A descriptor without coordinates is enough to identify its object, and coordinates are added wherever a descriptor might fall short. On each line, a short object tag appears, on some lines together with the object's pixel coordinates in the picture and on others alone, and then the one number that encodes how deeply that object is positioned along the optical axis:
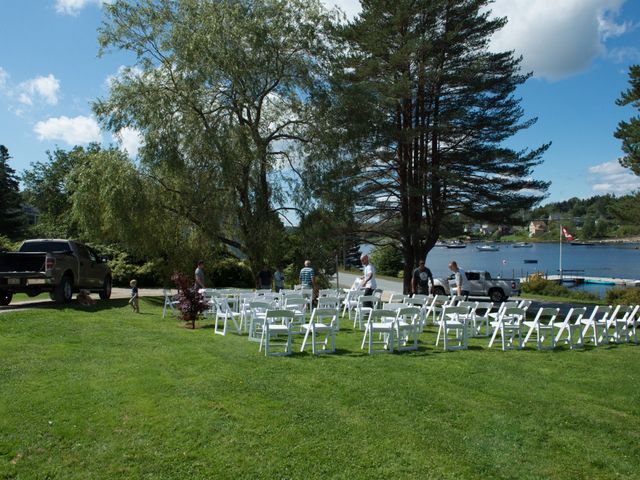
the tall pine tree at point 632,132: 23.23
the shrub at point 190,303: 12.69
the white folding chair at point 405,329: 9.74
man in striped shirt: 17.02
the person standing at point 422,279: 16.27
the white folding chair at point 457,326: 10.07
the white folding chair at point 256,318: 9.93
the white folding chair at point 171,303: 14.48
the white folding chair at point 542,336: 10.46
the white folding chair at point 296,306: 11.40
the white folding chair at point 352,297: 14.64
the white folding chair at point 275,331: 8.92
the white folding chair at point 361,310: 11.98
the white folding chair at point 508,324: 10.47
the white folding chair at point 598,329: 11.51
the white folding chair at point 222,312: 11.30
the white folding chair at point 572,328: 10.98
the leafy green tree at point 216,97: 18.78
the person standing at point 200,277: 14.73
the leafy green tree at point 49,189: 45.09
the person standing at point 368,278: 14.18
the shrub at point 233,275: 29.45
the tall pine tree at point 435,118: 22.28
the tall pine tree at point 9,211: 44.84
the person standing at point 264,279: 18.62
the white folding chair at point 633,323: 12.24
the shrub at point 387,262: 48.19
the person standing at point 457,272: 14.41
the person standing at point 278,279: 19.02
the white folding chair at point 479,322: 11.62
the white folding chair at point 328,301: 11.55
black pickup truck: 14.69
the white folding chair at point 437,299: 12.73
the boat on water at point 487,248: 138.00
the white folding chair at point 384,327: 9.41
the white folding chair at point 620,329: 12.03
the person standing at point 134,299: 15.69
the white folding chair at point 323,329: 9.33
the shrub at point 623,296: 23.47
